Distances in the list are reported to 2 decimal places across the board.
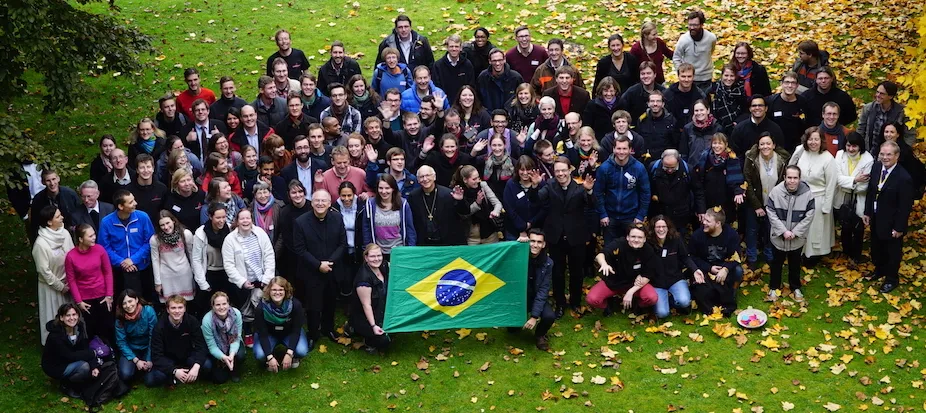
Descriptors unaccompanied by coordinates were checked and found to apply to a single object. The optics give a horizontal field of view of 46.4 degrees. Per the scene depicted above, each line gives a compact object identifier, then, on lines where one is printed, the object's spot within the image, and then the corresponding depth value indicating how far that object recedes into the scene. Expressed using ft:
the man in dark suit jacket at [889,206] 45.47
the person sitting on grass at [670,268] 44.83
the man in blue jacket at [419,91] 52.13
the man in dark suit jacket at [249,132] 49.52
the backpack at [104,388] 41.19
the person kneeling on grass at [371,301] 43.34
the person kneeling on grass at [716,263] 44.98
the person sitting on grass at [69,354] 40.93
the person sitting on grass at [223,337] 41.50
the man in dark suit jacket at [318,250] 44.09
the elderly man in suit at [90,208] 44.96
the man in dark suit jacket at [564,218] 45.09
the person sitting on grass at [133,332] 41.75
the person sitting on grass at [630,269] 44.75
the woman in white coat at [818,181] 47.16
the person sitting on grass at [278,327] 42.19
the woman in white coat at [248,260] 43.11
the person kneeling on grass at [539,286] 43.57
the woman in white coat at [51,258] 42.98
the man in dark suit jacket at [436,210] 45.37
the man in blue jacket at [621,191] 46.09
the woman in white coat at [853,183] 47.03
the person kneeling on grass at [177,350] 41.55
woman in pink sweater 42.80
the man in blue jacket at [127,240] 43.75
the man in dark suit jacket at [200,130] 50.31
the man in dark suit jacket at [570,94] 52.08
